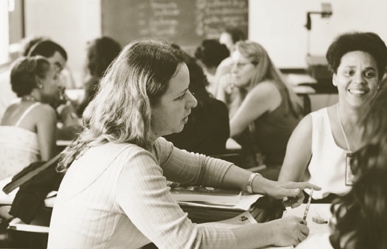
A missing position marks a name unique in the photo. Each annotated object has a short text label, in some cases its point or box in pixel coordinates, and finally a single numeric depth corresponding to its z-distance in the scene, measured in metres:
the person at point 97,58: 4.45
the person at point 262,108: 3.88
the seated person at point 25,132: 3.31
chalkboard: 7.26
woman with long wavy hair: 1.59
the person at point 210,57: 5.76
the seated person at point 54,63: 4.49
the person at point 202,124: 3.22
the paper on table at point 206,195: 1.99
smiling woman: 2.67
